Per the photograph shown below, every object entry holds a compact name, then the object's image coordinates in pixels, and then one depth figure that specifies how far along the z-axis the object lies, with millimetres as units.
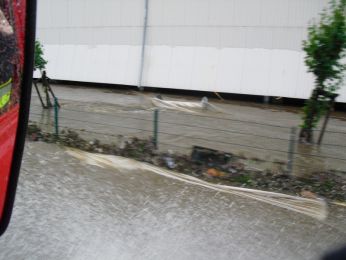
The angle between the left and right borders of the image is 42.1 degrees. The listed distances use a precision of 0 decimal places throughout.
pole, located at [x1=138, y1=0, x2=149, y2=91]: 20266
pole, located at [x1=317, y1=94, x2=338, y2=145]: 8906
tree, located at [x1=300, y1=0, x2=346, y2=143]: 8453
